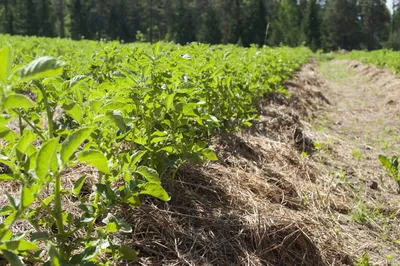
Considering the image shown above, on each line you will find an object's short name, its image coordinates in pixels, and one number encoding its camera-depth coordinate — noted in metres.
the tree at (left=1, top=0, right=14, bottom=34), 47.56
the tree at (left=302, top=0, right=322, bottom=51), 56.22
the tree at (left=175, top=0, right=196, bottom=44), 55.36
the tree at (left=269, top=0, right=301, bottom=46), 55.38
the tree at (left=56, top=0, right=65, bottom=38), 53.99
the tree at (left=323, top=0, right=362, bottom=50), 58.22
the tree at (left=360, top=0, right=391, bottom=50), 65.19
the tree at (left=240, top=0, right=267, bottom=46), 53.88
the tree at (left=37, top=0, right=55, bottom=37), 49.98
